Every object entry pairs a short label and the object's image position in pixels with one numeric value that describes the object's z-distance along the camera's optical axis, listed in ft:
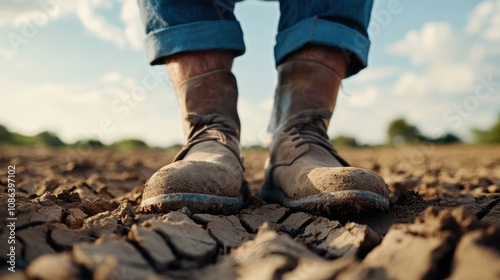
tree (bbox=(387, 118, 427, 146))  109.67
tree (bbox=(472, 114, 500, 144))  80.48
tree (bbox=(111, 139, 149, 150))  69.08
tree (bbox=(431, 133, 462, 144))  78.84
